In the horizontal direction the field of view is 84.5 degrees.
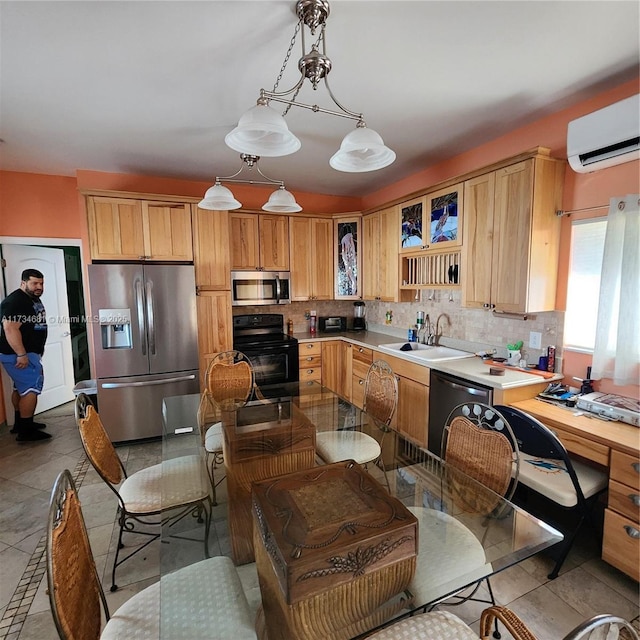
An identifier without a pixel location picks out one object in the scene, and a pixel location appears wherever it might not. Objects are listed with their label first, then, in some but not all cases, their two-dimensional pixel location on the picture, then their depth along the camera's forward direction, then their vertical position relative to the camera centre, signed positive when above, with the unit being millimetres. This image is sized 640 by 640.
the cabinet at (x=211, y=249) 3633 +381
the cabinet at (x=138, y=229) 3320 +547
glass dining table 1131 -954
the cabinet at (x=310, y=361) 4078 -882
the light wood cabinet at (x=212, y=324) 3713 -416
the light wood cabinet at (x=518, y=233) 2354 +358
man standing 3584 -679
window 2295 +6
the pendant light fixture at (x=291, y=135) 1336 +624
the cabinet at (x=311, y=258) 4258 +332
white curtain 2029 -85
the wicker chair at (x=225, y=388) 2574 -859
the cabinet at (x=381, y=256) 3738 +323
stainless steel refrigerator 3266 -535
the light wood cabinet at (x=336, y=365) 4180 -961
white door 3891 -413
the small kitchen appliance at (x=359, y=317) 4750 -436
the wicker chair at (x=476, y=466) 1310 -832
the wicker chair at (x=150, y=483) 1611 -1015
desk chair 1773 -1057
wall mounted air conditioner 1876 +823
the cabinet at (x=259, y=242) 3990 +499
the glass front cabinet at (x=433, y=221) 2930 +573
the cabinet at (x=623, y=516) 1696 -1151
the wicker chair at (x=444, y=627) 933 -1021
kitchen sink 3039 -628
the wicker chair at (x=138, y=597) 958 -1004
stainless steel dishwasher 2391 -815
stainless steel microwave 3998 -33
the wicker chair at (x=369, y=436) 2057 -963
